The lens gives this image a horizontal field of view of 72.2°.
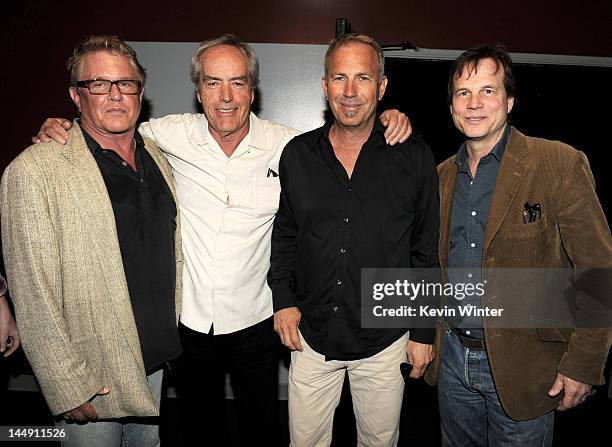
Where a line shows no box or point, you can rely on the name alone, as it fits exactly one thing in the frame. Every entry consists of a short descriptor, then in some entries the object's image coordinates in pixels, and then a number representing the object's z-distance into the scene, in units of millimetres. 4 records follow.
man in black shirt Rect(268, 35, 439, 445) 1791
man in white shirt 1936
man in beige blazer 1447
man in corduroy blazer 1554
